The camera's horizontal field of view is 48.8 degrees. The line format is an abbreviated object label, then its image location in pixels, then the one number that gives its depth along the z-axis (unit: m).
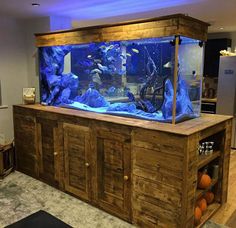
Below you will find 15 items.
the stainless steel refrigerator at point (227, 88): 5.02
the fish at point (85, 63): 3.26
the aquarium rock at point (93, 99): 3.19
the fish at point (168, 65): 2.46
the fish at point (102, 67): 3.10
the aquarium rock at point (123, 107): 2.88
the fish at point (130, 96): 2.86
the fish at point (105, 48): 2.95
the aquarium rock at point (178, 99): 2.49
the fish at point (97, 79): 3.18
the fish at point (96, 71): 3.16
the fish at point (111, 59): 3.00
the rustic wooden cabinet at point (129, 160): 2.28
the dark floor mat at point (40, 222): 1.94
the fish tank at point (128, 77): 2.54
